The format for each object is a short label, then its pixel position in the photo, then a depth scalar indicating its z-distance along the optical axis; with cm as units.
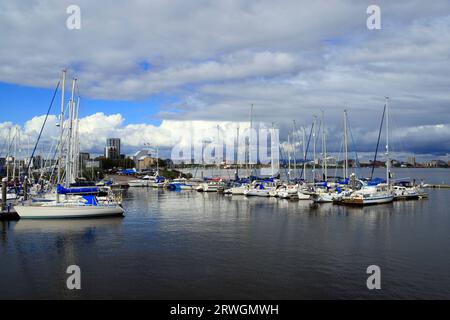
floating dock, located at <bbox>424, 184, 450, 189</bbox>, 11008
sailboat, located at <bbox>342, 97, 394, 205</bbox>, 6181
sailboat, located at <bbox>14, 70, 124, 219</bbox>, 4547
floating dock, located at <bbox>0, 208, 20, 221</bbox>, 4531
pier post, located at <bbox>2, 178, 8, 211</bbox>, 4824
